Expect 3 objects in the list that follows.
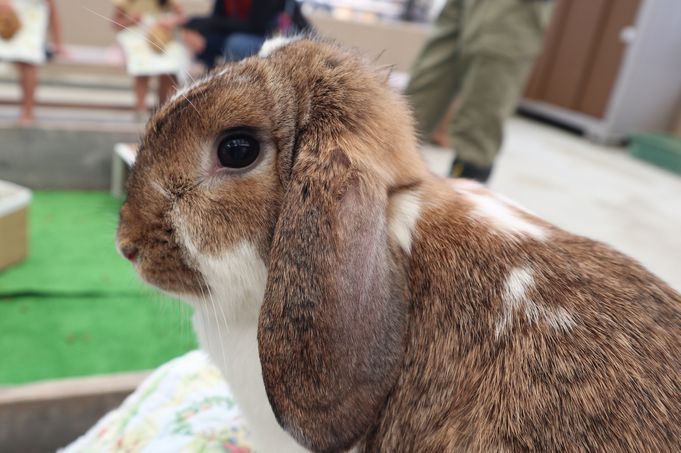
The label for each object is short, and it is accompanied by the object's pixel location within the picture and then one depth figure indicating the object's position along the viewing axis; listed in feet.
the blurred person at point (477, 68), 7.41
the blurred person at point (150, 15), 9.81
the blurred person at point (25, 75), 8.67
